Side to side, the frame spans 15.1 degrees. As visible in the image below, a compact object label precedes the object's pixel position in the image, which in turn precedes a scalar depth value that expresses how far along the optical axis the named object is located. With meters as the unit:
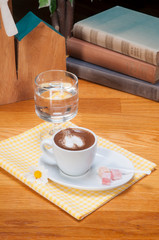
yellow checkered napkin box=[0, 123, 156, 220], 0.82
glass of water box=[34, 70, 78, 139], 0.95
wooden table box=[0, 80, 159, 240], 0.79
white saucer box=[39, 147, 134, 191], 0.83
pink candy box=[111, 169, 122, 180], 0.85
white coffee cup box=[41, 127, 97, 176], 0.82
